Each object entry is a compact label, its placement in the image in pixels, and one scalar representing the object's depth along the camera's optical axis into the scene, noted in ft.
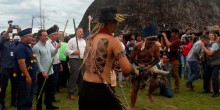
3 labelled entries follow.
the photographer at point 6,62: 30.83
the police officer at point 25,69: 24.49
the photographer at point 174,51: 40.34
